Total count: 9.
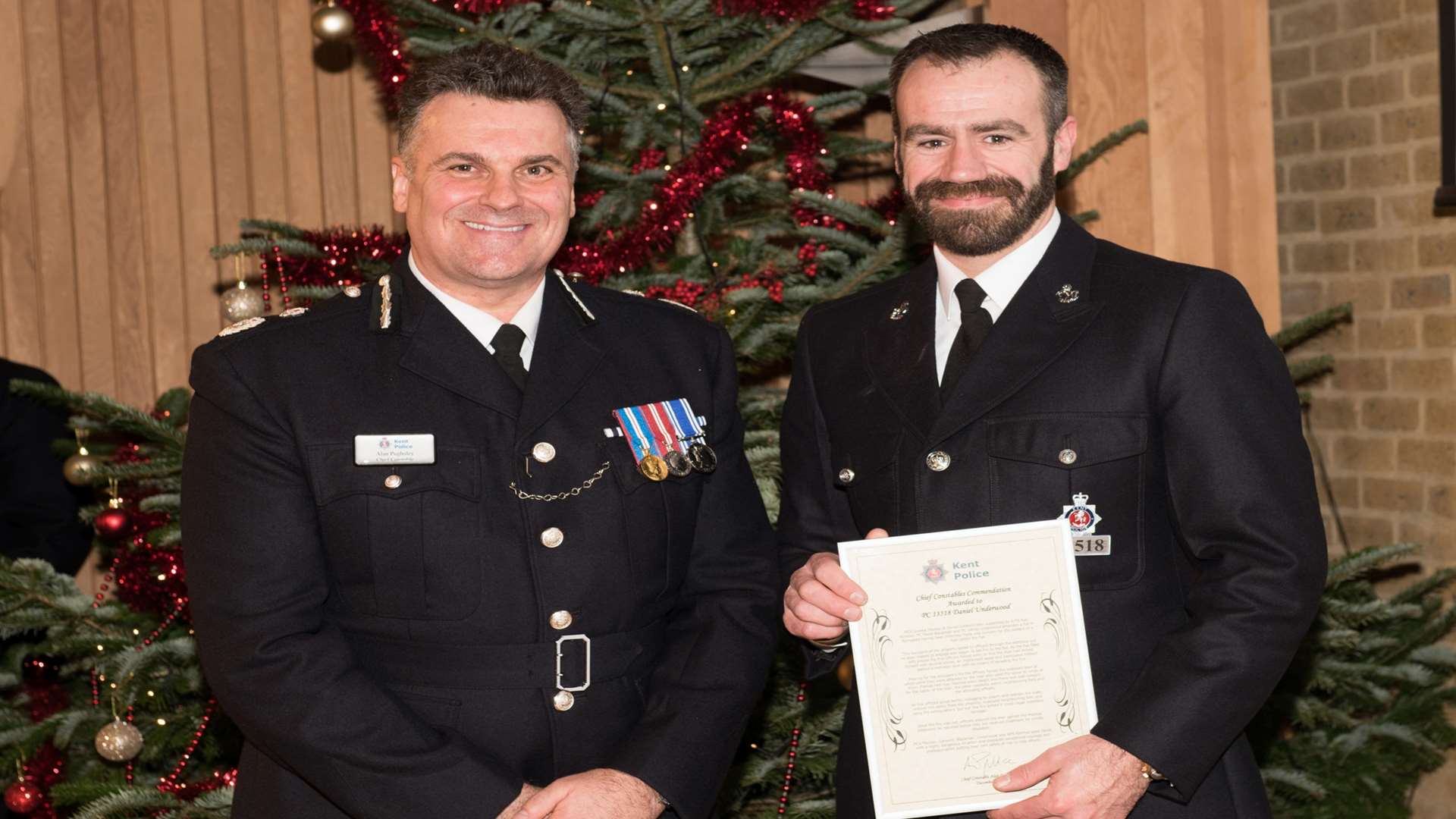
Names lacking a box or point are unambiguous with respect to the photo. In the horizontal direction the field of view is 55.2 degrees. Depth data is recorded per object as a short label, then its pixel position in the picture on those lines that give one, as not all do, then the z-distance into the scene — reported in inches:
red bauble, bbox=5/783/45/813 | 137.9
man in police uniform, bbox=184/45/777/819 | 81.0
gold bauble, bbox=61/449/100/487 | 137.2
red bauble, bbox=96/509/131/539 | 134.6
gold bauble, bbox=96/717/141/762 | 131.6
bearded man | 75.4
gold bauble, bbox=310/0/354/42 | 144.1
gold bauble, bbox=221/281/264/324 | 136.9
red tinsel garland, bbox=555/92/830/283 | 136.3
